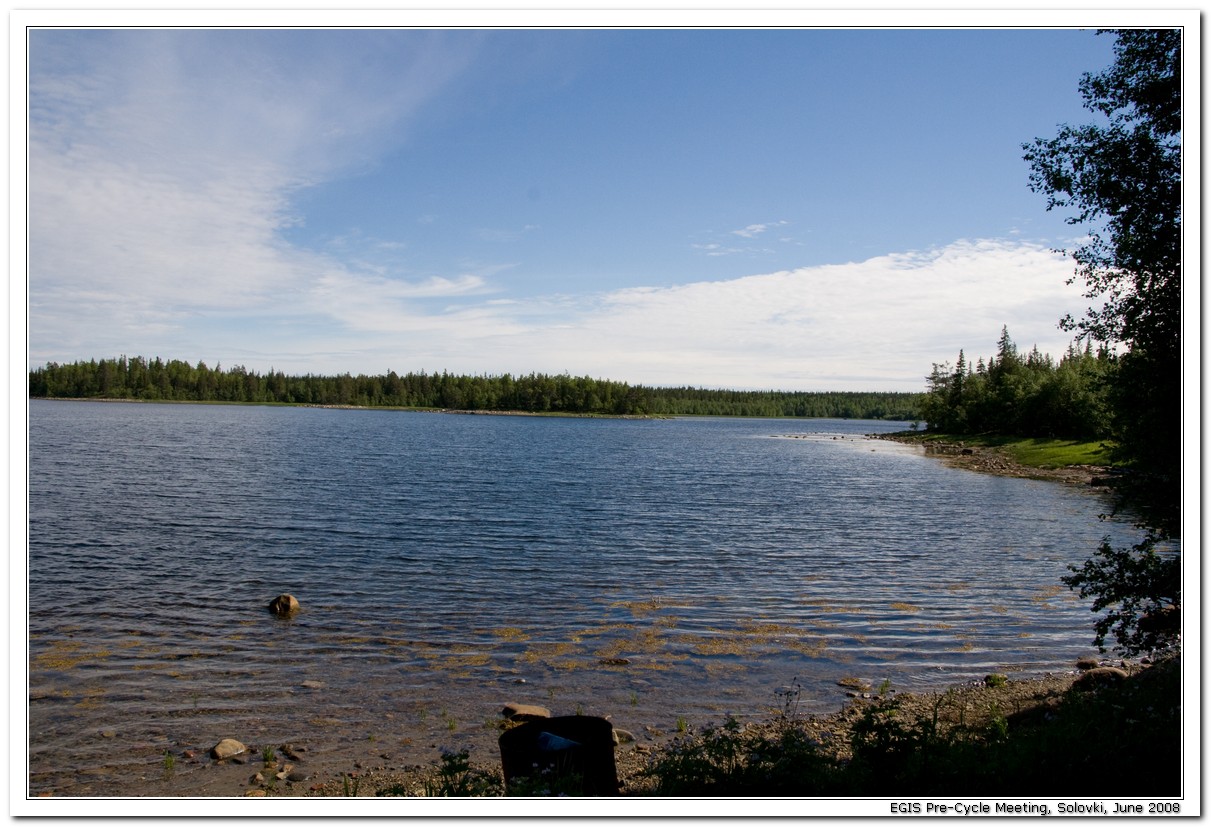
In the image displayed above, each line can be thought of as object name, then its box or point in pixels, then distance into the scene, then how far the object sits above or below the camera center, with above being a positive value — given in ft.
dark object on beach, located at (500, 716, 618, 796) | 28.86 -13.98
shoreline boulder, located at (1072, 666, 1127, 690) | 45.73 -17.01
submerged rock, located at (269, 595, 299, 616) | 66.28 -18.17
